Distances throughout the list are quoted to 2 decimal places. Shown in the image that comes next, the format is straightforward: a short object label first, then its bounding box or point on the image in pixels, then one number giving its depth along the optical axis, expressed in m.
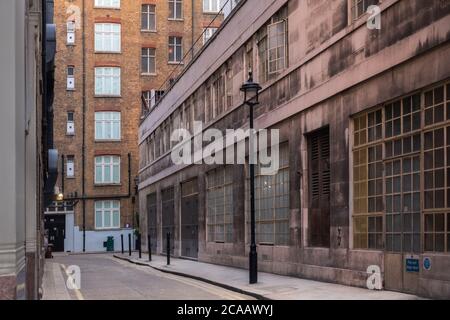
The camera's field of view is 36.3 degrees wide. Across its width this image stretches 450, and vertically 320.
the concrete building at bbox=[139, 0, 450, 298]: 12.38
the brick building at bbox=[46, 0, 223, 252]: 53.72
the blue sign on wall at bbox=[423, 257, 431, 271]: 12.14
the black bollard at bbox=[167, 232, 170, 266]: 28.83
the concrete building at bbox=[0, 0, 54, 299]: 5.05
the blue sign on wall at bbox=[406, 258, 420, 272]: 12.60
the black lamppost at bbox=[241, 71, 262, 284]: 17.38
